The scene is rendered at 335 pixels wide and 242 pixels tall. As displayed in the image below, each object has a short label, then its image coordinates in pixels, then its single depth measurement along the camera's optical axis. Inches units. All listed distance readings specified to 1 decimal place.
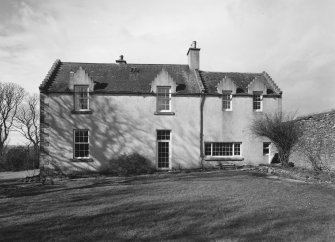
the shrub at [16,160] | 1165.1
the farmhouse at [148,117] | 818.8
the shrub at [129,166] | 794.8
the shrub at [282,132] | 756.6
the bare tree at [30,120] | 1950.2
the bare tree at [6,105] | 1815.9
